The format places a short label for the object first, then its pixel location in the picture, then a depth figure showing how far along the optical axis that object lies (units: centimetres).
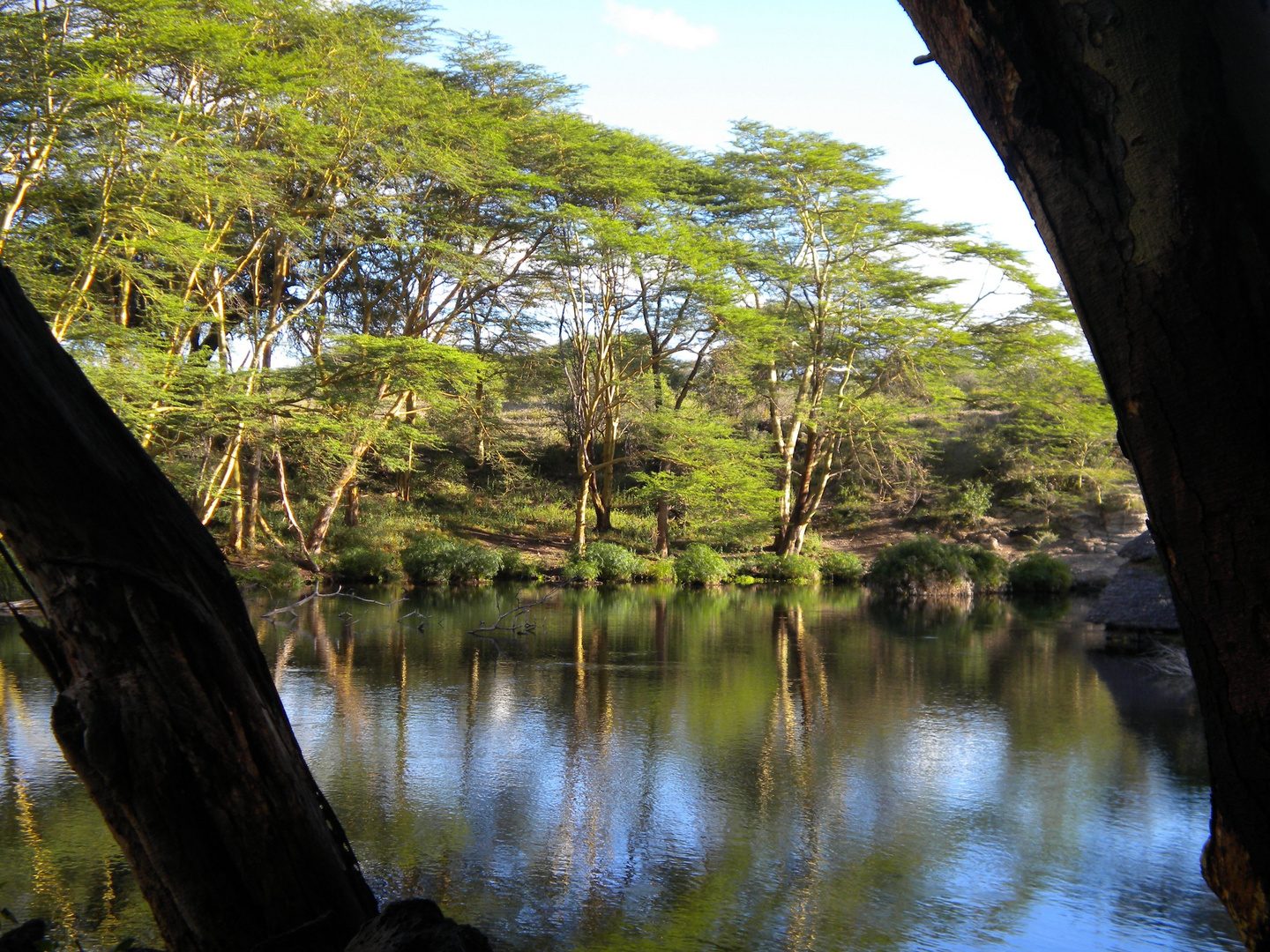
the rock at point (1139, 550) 1095
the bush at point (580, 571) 1709
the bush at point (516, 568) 1781
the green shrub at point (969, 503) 2247
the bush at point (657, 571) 1817
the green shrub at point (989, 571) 1720
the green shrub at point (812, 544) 2103
